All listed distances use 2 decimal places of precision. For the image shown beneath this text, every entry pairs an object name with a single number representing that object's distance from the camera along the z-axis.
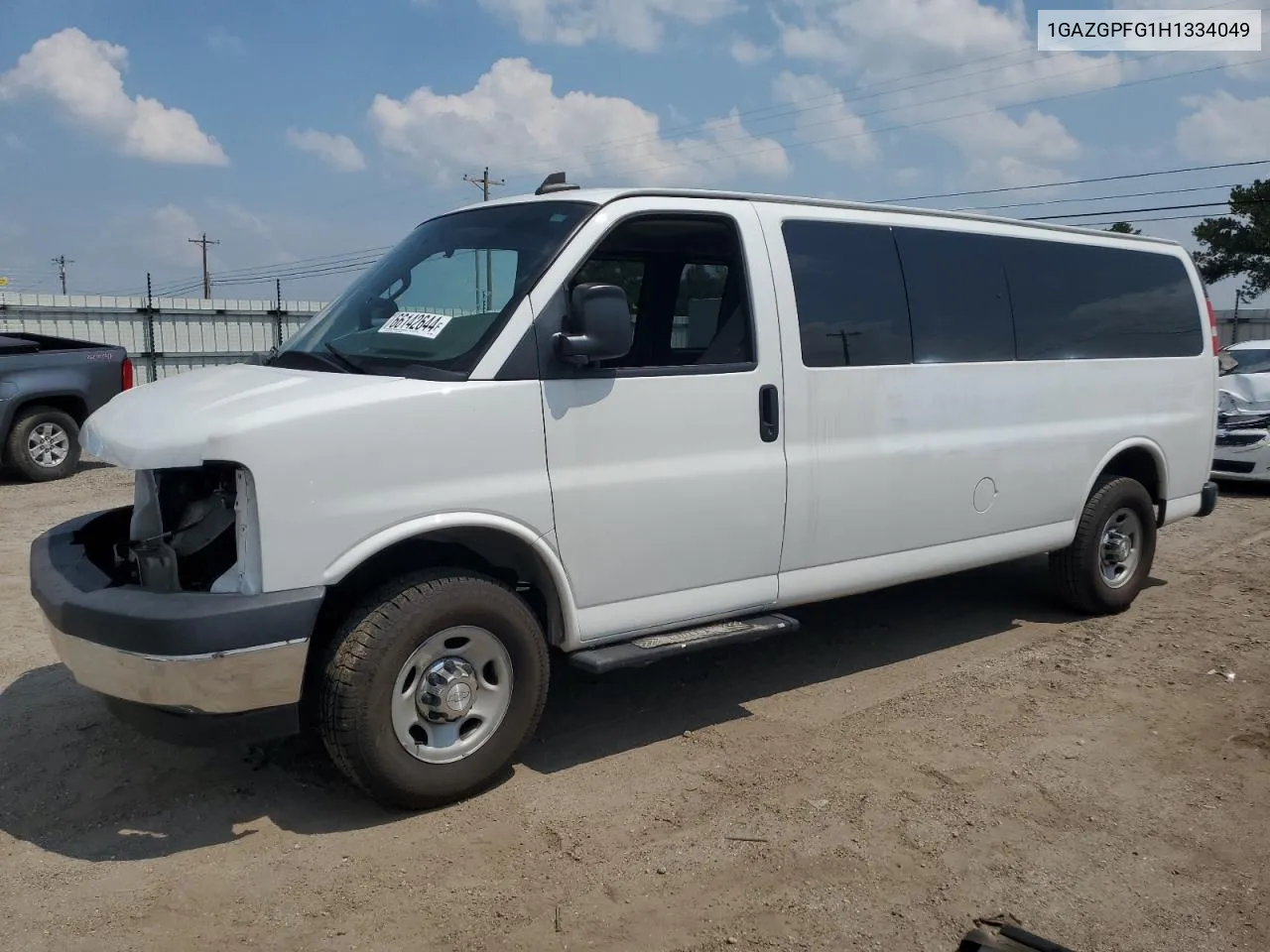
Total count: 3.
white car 11.41
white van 3.50
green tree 37.94
